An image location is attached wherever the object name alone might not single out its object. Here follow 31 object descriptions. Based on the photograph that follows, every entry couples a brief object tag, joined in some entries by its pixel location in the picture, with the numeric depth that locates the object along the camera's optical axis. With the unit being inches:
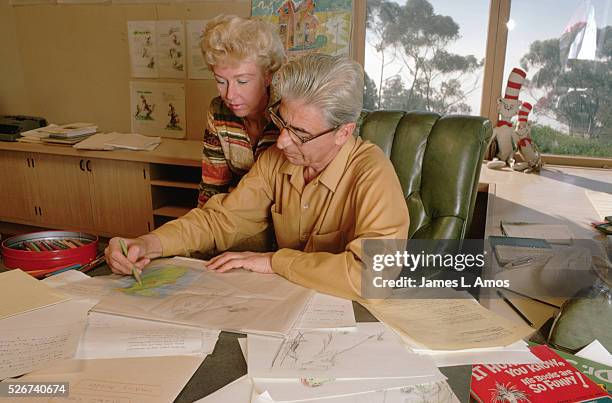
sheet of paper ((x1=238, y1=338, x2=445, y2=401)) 30.2
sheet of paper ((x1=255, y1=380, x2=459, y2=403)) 29.8
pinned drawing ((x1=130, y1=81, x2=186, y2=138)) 129.4
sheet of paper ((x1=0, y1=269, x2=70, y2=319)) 39.8
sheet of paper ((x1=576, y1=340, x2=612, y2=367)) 34.5
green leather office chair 64.0
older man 47.1
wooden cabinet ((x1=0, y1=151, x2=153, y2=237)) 120.1
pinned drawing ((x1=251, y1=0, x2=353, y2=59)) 110.9
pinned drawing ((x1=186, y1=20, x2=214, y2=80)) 122.8
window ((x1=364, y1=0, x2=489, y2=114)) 107.6
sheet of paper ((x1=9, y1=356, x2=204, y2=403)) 29.9
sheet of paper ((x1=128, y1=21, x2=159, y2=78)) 128.1
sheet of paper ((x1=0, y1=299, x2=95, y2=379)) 33.0
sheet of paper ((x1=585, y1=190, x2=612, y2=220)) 76.5
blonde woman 59.5
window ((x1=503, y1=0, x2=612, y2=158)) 101.0
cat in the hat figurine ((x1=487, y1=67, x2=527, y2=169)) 99.3
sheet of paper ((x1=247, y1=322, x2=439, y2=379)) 32.2
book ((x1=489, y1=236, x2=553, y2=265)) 56.1
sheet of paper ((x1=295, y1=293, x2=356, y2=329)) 38.1
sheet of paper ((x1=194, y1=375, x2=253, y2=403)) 29.7
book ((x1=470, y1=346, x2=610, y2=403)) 30.4
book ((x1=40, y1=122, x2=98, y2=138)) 124.4
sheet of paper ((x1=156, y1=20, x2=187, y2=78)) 125.0
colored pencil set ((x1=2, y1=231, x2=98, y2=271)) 47.6
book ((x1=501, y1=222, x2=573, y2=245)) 65.1
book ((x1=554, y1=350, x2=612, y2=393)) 32.2
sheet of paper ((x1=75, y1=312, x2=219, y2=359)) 34.6
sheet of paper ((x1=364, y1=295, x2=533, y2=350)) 36.1
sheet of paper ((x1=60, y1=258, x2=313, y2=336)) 38.4
